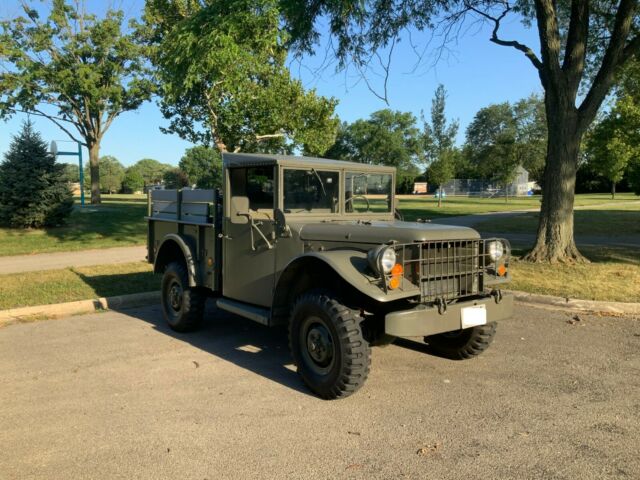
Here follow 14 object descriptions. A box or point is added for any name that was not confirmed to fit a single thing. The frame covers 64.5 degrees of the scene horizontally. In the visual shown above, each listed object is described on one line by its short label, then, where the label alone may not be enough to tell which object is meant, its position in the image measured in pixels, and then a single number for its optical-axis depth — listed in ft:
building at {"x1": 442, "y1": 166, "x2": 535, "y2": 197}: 194.83
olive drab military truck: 12.52
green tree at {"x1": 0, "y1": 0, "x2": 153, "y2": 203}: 81.05
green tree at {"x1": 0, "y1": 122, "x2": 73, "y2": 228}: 51.67
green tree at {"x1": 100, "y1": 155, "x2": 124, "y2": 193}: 267.39
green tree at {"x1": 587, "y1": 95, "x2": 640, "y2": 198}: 64.18
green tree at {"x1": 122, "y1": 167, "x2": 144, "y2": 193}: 276.02
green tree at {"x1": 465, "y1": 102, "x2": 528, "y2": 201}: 132.46
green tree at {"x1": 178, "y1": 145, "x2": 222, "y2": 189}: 271.78
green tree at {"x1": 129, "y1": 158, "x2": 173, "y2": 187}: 343.05
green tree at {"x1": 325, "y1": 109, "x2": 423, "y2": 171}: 270.87
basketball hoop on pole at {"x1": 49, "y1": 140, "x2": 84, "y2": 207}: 76.52
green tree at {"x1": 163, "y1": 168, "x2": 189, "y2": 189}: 243.11
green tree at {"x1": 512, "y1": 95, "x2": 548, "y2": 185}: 133.08
